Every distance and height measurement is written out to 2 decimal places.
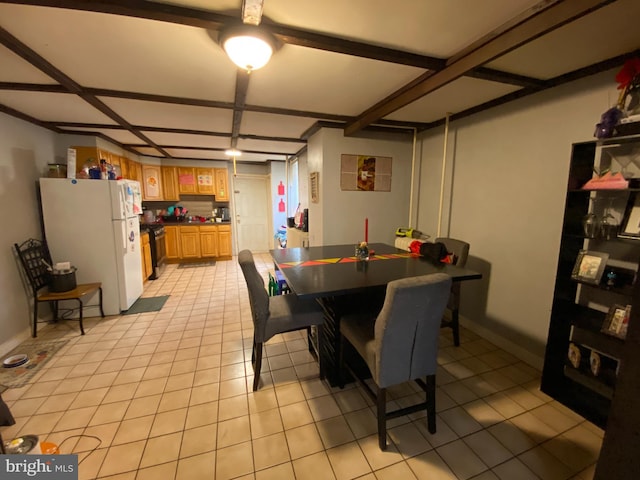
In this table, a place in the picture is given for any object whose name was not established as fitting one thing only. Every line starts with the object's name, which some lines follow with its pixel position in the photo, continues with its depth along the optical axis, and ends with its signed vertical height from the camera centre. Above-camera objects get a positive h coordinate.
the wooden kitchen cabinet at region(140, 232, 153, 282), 4.29 -0.96
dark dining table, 1.59 -0.49
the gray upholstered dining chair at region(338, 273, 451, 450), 1.33 -0.75
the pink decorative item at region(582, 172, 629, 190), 1.50 +0.14
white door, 6.56 -0.25
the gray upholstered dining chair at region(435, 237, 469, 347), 2.46 -0.78
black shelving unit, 1.66 -0.61
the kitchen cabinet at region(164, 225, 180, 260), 5.70 -0.90
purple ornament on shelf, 1.54 +0.49
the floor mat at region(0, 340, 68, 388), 2.09 -1.43
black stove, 4.72 -0.84
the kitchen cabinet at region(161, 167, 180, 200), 5.76 +0.37
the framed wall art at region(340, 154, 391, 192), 3.42 +0.39
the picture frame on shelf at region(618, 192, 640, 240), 1.55 -0.08
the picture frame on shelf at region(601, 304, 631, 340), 1.56 -0.69
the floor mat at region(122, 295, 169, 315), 3.42 -1.42
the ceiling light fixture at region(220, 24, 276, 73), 1.40 +0.87
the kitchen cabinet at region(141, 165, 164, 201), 5.47 +0.36
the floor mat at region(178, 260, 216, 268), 5.71 -1.41
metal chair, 2.71 -0.82
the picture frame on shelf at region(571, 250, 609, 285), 1.64 -0.39
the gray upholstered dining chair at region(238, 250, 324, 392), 1.85 -0.83
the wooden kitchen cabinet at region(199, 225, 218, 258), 5.95 -0.89
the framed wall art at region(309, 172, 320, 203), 3.54 +0.23
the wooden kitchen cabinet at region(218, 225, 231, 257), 6.08 -0.91
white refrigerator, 3.02 -0.37
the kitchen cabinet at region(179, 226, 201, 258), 5.82 -0.92
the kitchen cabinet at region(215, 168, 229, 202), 6.09 +0.36
